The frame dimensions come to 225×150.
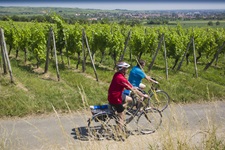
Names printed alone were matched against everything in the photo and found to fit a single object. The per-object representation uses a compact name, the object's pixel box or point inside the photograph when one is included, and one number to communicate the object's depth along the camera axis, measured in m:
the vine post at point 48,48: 10.49
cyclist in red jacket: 5.88
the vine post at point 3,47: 9.36
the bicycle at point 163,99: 8.49
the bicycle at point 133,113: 6.14
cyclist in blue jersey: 6.98
